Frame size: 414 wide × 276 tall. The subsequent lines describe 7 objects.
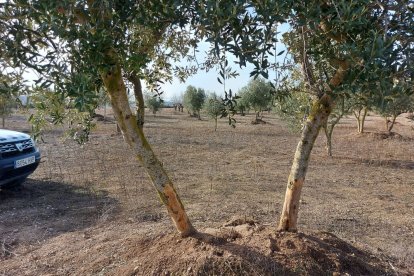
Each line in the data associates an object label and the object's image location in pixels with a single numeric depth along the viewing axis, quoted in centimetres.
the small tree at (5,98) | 280
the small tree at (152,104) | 4080
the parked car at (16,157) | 655
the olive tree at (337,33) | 201
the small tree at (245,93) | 3271
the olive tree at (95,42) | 216
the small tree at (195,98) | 3941
